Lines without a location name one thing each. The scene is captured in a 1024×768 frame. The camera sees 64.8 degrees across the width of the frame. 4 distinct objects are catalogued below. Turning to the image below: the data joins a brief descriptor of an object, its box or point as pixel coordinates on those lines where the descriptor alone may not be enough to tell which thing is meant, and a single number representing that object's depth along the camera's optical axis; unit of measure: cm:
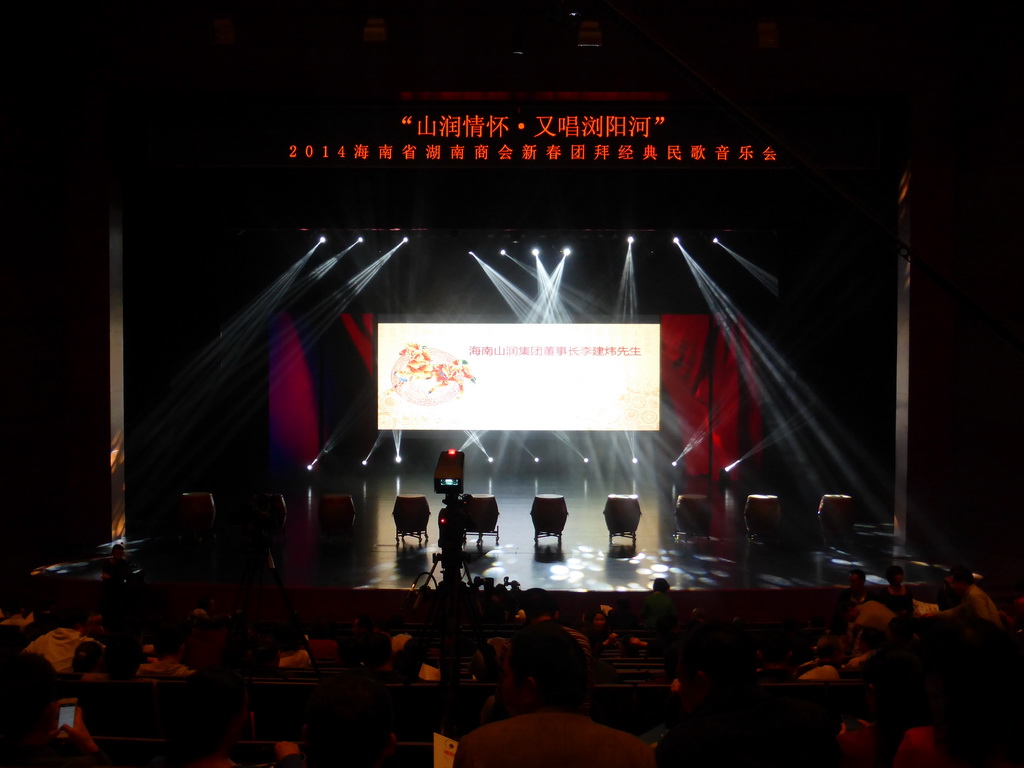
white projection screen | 1222
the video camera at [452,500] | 378
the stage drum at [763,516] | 879
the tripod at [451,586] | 358
